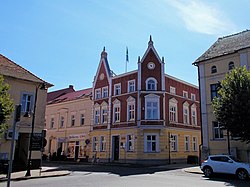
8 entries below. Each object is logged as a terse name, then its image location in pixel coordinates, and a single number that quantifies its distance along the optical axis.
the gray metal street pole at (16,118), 7.57
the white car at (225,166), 12.76
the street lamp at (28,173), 13.99
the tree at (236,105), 14.20
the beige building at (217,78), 18.44
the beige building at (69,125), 30.90
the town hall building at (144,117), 25.23
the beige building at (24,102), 18.27
